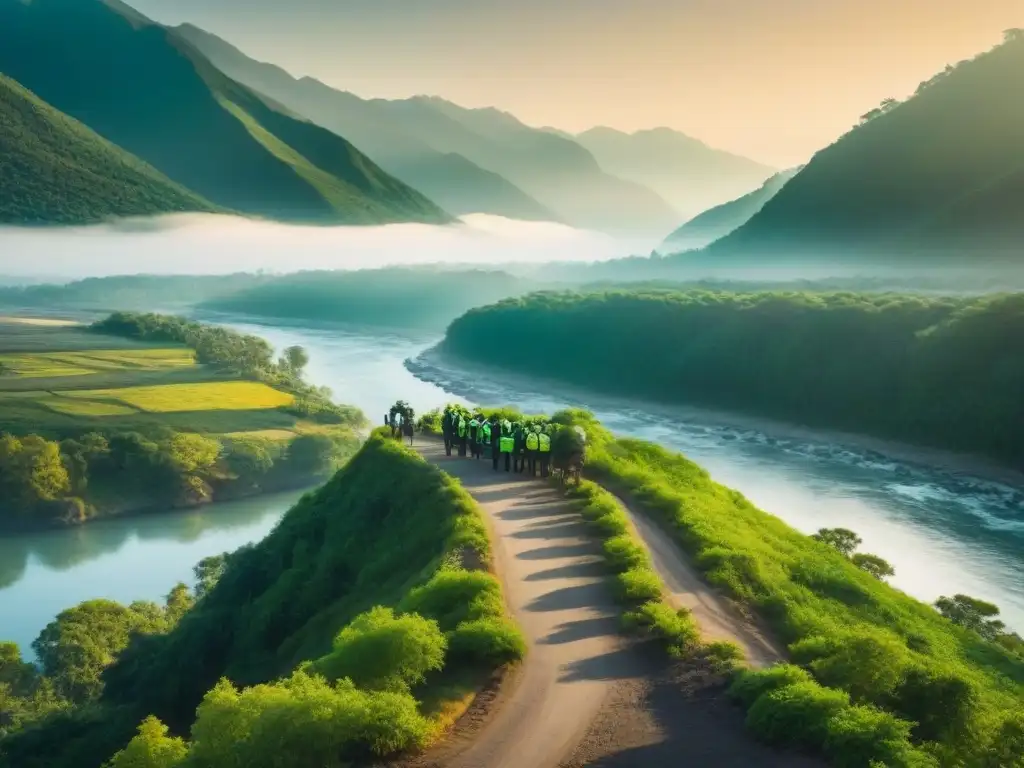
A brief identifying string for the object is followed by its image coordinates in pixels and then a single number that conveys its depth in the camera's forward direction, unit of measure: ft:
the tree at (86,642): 141.64
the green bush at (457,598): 65.62
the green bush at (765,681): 54.80
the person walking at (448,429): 133.69
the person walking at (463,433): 131.95
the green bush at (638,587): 71.82
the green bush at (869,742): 47.01
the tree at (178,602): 166.81
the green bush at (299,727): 44.68
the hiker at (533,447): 116.98
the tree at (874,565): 138.21
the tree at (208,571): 186.60
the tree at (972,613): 120.57
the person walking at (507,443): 120.88
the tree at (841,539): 152.87
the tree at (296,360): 466.70
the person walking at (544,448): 116.26
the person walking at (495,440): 123.03
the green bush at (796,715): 50.31
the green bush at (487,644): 59.62
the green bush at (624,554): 79.36
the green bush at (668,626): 63.67
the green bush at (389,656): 54.54
